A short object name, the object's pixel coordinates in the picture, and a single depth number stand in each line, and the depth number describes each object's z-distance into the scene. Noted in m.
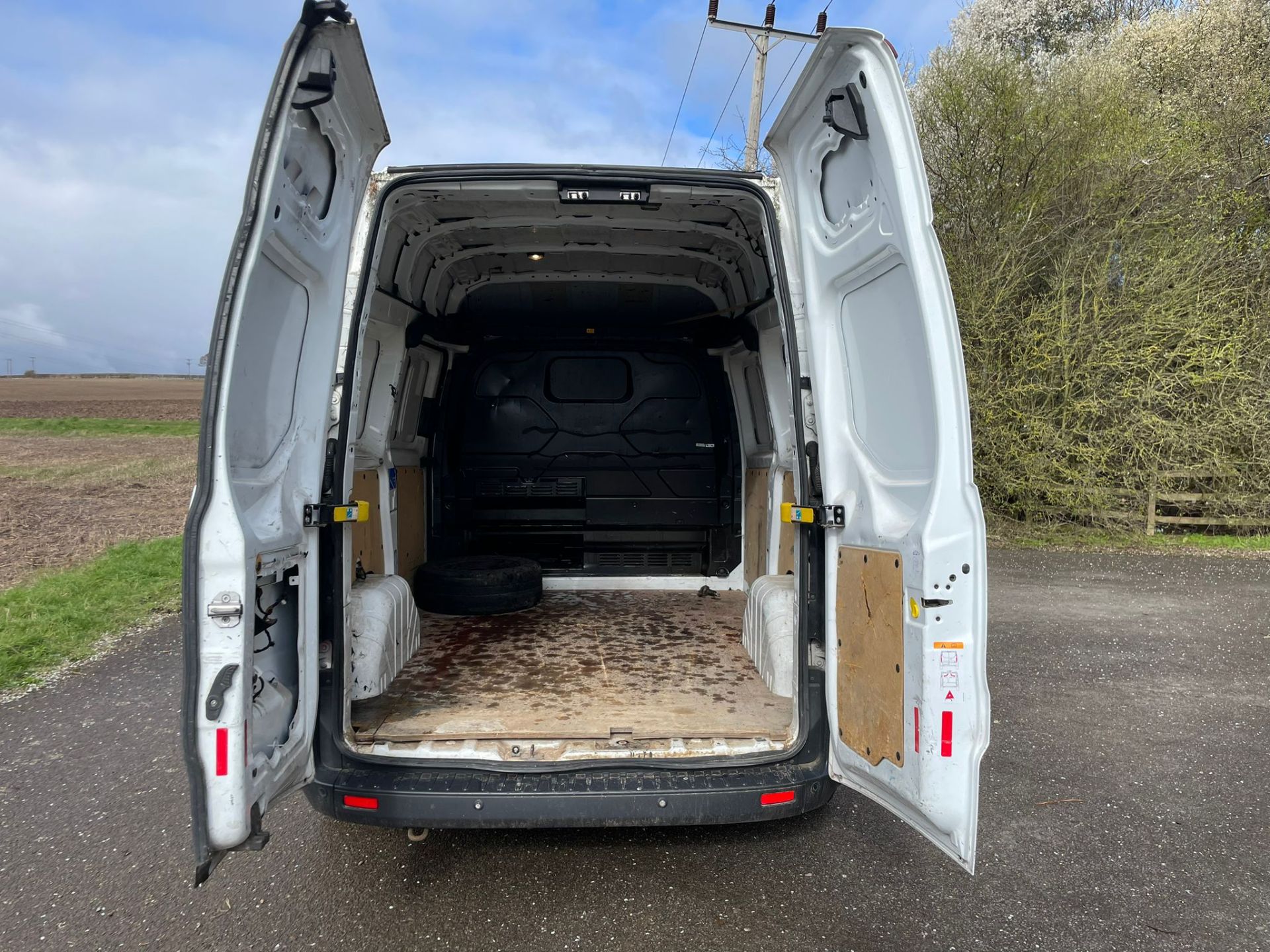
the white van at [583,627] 1.98
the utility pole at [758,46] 13.28
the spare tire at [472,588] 4.29
